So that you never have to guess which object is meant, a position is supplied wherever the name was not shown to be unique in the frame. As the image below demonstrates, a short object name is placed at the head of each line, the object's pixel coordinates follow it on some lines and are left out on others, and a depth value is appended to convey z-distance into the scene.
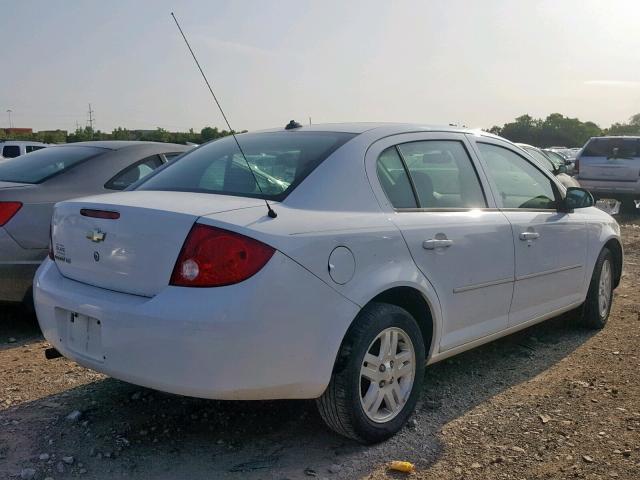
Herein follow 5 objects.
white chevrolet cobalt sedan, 2.86
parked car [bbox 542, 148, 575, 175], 15.45
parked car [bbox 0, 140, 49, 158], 17.66
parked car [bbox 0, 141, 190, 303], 4.94
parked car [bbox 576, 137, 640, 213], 14.23
